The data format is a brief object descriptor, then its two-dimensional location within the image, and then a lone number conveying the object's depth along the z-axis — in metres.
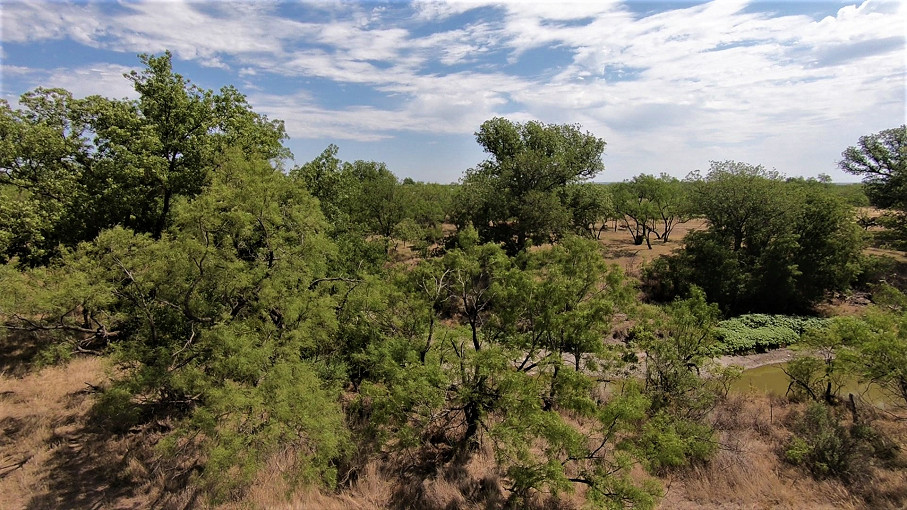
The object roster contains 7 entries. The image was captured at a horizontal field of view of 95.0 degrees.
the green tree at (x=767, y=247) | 25.88
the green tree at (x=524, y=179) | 29.64
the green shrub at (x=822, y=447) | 12.30
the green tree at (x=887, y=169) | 33.38
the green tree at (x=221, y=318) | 9.20
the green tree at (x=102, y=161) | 13.92
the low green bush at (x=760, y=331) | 23.81
